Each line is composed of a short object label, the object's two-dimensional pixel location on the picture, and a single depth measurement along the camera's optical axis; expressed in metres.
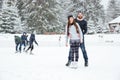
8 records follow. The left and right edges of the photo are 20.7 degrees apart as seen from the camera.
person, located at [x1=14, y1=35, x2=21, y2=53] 21.83
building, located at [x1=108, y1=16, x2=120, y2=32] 59.18
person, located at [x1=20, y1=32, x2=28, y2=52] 21.65
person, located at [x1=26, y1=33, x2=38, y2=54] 19.59
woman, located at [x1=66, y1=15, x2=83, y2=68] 9.71
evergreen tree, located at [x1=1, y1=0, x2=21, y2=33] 47.67
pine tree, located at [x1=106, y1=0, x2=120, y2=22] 82.50
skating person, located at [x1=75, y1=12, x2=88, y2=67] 9.95
